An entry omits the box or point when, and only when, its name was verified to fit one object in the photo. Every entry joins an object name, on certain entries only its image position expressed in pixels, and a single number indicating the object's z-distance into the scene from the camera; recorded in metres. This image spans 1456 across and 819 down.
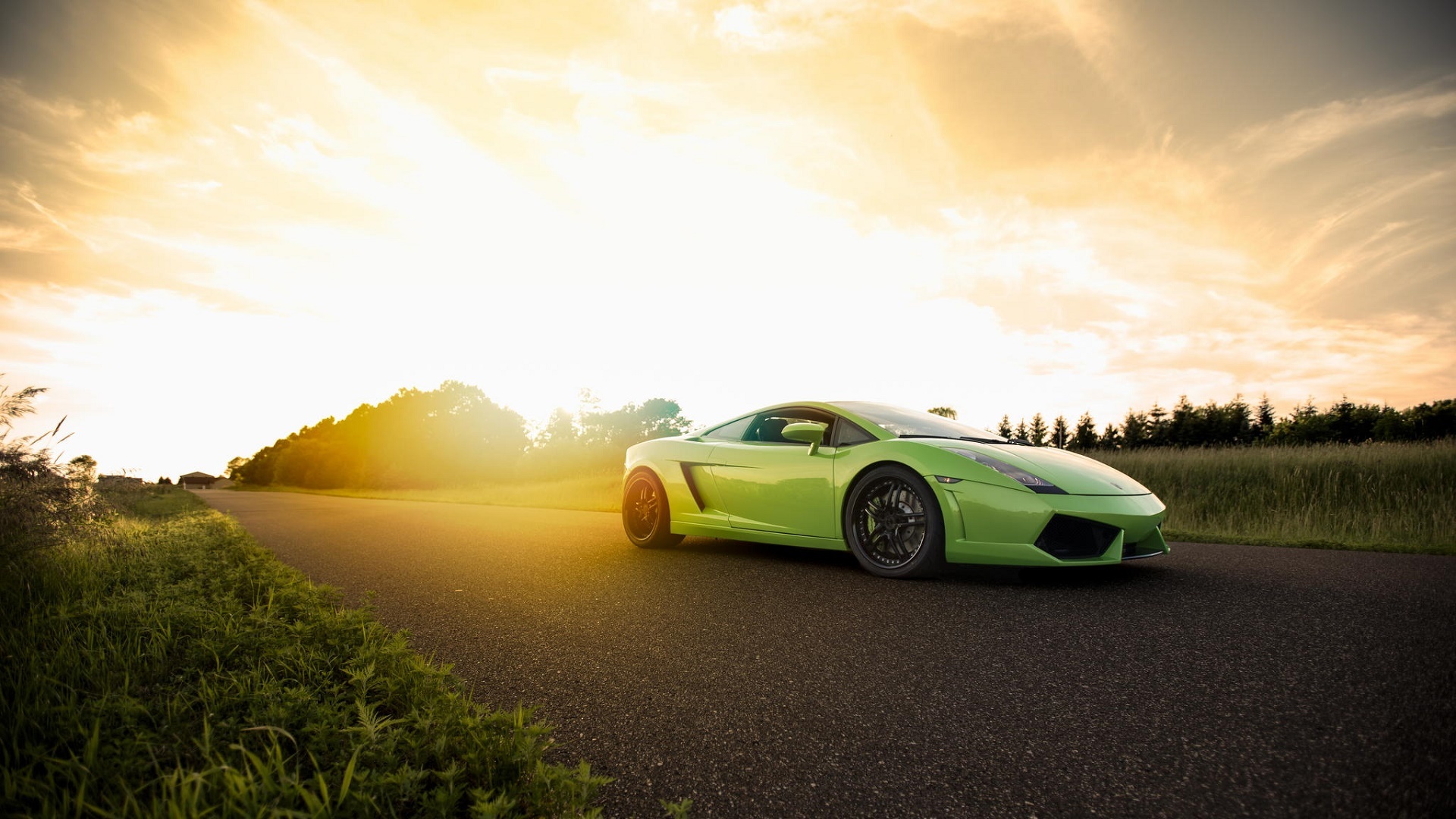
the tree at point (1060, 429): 78.69
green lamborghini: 4.28
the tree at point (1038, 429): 74.56
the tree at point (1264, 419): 71.06
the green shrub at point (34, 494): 4.52
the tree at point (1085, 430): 77.56
